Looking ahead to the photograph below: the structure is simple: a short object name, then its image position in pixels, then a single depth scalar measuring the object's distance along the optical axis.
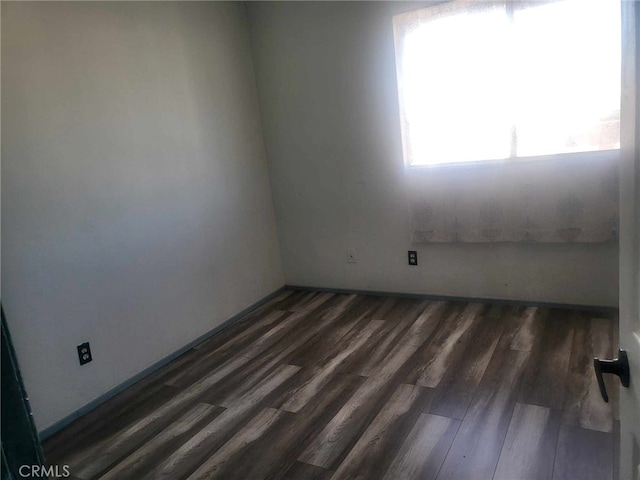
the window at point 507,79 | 2.57
